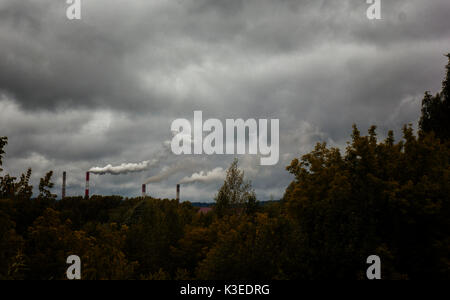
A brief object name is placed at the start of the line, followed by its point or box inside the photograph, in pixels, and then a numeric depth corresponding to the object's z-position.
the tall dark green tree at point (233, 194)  61.59
